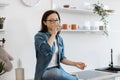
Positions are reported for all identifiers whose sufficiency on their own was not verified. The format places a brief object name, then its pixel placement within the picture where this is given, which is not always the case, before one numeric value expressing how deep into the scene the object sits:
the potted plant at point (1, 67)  2.13
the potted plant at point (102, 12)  3.23
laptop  2.68
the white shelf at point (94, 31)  3.16
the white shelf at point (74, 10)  2.94
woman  1.96
